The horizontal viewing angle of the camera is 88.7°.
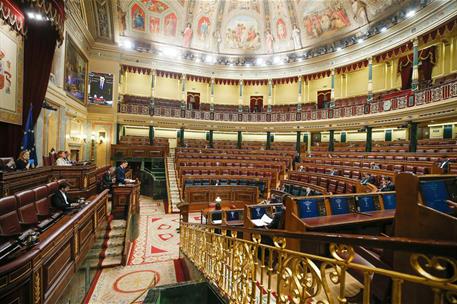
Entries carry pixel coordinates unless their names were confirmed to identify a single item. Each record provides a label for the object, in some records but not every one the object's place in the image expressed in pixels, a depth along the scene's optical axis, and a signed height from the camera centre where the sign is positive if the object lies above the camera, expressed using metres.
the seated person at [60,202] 4.25 -1.00
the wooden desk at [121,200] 6.53 -1.41
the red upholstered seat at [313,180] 9.54 -1.02
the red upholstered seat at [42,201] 3.93 -0.95
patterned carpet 4.25 -2.67
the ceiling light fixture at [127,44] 16.33 +7.46
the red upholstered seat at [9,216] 2.90 -0.92
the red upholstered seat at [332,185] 8.41 -1.08
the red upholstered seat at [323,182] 8.92 -1.02
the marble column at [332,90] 16.68 +4.72
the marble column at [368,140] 13.95 +1.02
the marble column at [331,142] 16.43 +0.98
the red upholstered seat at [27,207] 3.38 -0.92
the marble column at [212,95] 19.56 +4.86
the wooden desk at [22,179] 4.22 -0.69
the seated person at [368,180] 7.18 -0.73
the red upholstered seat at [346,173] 9.26 -0.67
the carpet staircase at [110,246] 5.06 -2.25
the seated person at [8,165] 4.87 -0.41
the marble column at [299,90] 18.55 +5.18
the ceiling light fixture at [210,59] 19.16 +7.63
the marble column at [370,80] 14.57 +4.84
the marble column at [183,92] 18.64 +4.82
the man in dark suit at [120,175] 7.04 -0.77
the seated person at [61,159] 7.33 -0.37
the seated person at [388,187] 5.73 -0.73
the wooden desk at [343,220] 3.81 -1.11
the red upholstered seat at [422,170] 7.04 -0.36
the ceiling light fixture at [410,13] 11.61 +7.28
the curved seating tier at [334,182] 6.91 -0.94
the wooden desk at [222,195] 10.52 -1.99
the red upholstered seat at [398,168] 8.10 -0.36
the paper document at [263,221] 4.79 -1.43
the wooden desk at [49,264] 1.73 -1.15
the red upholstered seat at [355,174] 8.71 -0.68
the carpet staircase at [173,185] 10.30 -1.67
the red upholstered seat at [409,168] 7.47 -0.33
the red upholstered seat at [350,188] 7.32 -1.01
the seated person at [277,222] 4.54 -1.32
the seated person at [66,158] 7.75 -0.34
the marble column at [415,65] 11.95 +4.93
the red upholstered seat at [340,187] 7.93 -1.08
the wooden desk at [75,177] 6.40 -0.81
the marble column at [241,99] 19.84 +4.64
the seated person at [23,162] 5.31 -0.36
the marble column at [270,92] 19.61 +5.20
